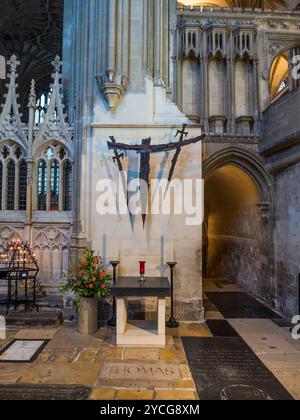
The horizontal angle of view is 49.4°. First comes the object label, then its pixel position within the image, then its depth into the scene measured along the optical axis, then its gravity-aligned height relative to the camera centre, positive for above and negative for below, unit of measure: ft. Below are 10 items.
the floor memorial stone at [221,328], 18.86 -6.12
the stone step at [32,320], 19.31 -5.51
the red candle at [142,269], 18.40 -2.33
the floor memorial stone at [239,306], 23.38 -6.15
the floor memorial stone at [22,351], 14.87 -5.96
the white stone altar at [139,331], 16.69 -4.66
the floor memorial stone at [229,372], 12.06 -6.13
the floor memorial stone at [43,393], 11.48 -5.98
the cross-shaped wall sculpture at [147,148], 20.36 +5.00
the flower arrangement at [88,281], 18.47 -3.06
